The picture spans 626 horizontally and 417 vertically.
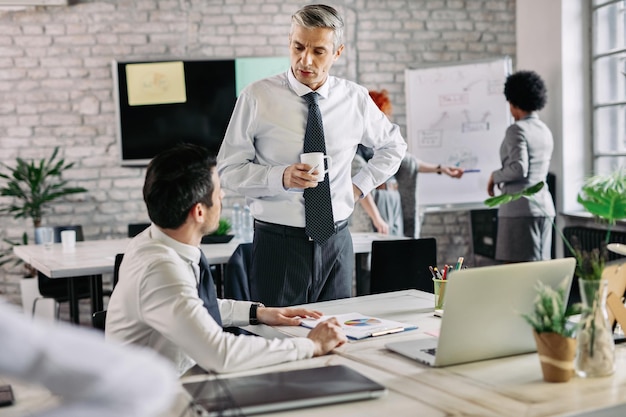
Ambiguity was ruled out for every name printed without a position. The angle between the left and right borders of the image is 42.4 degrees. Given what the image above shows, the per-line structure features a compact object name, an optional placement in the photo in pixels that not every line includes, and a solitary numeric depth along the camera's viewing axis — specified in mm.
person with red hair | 4906
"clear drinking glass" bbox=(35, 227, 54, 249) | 4851
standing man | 2910
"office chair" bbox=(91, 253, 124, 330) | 2527
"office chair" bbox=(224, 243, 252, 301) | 3605
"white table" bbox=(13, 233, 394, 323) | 3928
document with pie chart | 2094
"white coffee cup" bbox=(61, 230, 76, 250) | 4596
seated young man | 1709
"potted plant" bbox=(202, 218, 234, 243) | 4648
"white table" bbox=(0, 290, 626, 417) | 1467
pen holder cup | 2398
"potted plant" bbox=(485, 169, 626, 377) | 1657
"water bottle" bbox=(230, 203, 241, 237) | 4953
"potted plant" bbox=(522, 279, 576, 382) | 1621
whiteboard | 6383
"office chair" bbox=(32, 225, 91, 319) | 5242
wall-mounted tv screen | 6398
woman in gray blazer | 4910
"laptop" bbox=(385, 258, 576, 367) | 1688
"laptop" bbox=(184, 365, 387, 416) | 1438
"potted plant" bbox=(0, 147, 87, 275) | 6059
